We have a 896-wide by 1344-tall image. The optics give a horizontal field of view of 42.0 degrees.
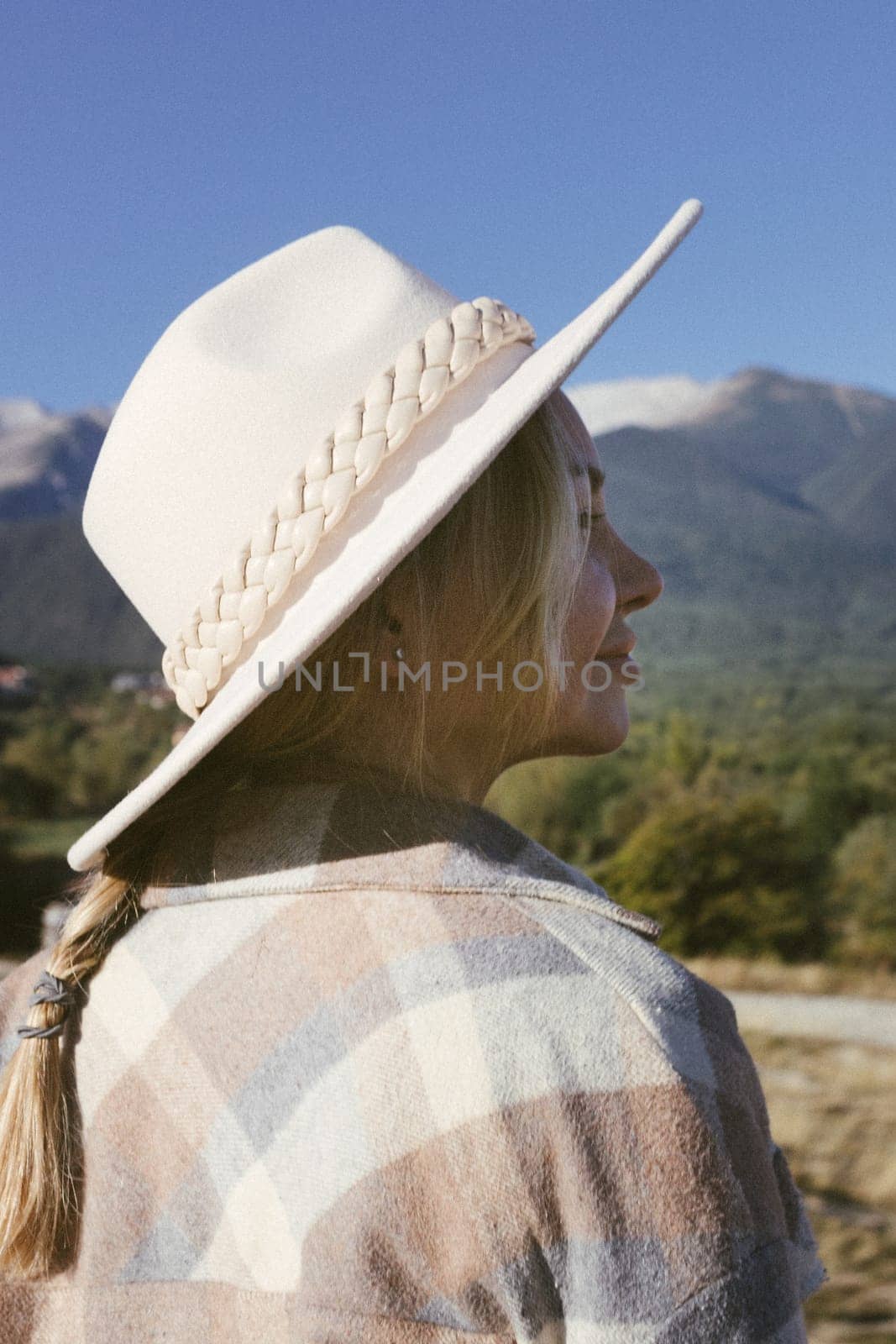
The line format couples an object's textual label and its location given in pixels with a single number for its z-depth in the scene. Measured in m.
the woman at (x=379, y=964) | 0.75
